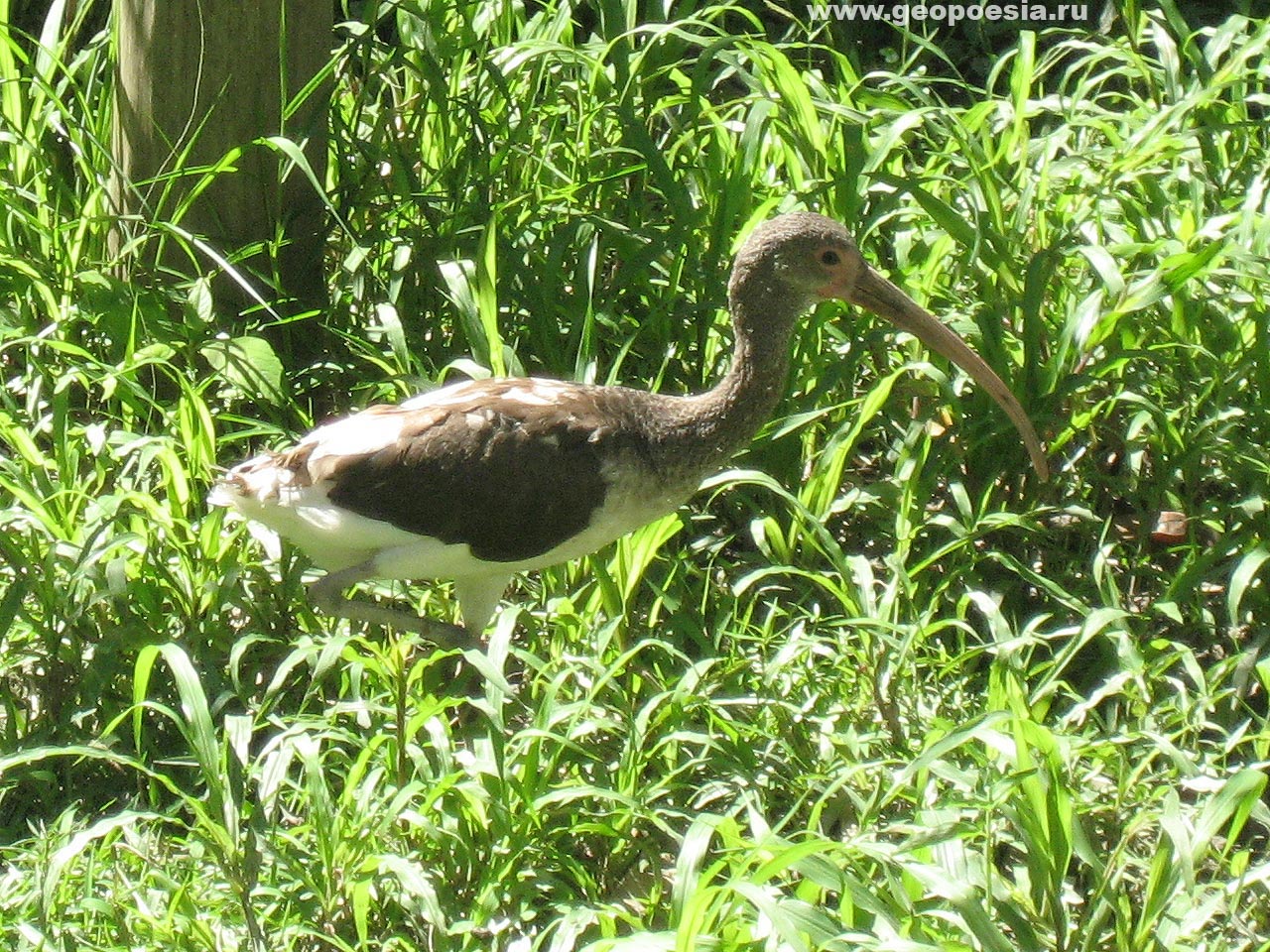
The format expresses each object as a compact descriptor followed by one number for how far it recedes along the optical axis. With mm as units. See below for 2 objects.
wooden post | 9406
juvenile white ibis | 7699
